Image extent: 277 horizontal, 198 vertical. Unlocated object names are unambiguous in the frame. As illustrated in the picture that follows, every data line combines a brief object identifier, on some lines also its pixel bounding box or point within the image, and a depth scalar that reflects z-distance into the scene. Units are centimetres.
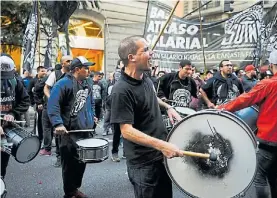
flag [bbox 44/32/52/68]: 1095
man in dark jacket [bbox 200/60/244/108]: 706
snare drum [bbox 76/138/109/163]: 490
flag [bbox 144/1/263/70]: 1015
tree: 1711
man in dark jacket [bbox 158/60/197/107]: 671
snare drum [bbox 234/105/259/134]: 465
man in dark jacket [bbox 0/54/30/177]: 490
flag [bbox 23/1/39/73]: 1069
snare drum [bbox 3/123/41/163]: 468
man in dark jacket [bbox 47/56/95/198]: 526
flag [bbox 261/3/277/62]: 1016
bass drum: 323
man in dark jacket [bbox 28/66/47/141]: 892
